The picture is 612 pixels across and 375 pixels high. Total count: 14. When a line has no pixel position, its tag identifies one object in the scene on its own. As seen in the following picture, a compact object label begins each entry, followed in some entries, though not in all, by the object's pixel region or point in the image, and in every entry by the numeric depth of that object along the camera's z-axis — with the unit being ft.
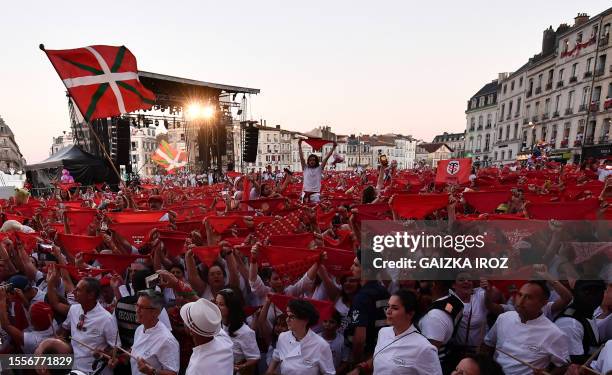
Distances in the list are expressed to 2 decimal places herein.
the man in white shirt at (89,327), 10.74
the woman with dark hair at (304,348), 9.25
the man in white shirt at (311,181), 26.66
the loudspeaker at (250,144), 84.99
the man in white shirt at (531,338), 8.72
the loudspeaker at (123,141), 61.57
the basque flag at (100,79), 20.63
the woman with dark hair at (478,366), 6.88
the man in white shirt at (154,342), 9.37
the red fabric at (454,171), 29.25
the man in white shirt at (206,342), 7.88
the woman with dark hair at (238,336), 10.11
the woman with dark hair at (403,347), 8.18
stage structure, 67.64
